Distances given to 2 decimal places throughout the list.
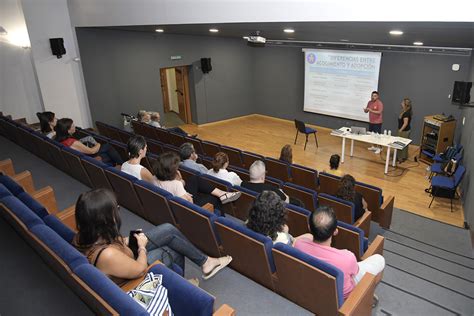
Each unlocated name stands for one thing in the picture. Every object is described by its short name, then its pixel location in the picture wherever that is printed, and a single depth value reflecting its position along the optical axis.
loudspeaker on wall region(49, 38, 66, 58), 7.93
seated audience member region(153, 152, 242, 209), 3.55
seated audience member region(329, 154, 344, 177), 5.29
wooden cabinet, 7.33
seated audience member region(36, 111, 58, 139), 5.93
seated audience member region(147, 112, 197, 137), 7.75
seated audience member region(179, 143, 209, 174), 4.57
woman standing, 7.82
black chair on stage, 8.87
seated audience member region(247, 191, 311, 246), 2.71
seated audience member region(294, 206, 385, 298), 2.51
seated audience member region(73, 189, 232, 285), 2.04
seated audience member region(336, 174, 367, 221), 4.09
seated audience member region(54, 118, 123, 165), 5.16
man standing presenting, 8.19
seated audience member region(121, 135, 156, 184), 3.88
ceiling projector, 5.93
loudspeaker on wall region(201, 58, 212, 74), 10.73
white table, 7.20
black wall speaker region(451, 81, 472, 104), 5.65
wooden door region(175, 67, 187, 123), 11.23
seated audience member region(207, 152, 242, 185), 4.31
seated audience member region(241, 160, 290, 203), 4.04
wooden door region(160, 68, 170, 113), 12.73
